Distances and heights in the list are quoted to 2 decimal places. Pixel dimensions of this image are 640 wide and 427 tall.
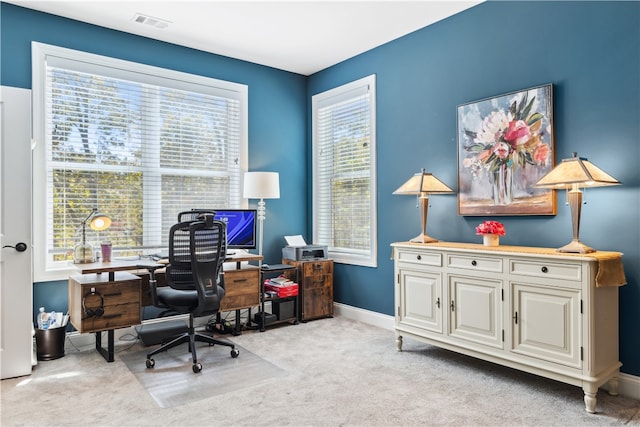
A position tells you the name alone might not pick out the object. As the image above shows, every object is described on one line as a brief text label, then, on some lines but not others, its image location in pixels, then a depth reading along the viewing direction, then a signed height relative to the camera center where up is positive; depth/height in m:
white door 2.99 -0.13
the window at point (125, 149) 3.64 +0.62
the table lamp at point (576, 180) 2.57 +0.17
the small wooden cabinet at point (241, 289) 3.97 -0.71
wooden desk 3.23 -0.65
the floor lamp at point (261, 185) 4.47 +0.29
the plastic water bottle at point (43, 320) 3.35 -0.81
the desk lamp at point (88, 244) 3.47 -0.24
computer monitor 4.12 -0.13
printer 4.62 -0.41
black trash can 3.32 -0.98
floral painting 3.08 +0.43
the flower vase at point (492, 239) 3.13 -0.21
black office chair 3.18 -0.44
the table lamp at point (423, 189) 3.57 +0.18
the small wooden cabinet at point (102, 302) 3.21 -0.67
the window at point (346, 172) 4.55 +0.44
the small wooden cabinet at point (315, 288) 4.52 -0.80
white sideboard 2.49 -0.63
